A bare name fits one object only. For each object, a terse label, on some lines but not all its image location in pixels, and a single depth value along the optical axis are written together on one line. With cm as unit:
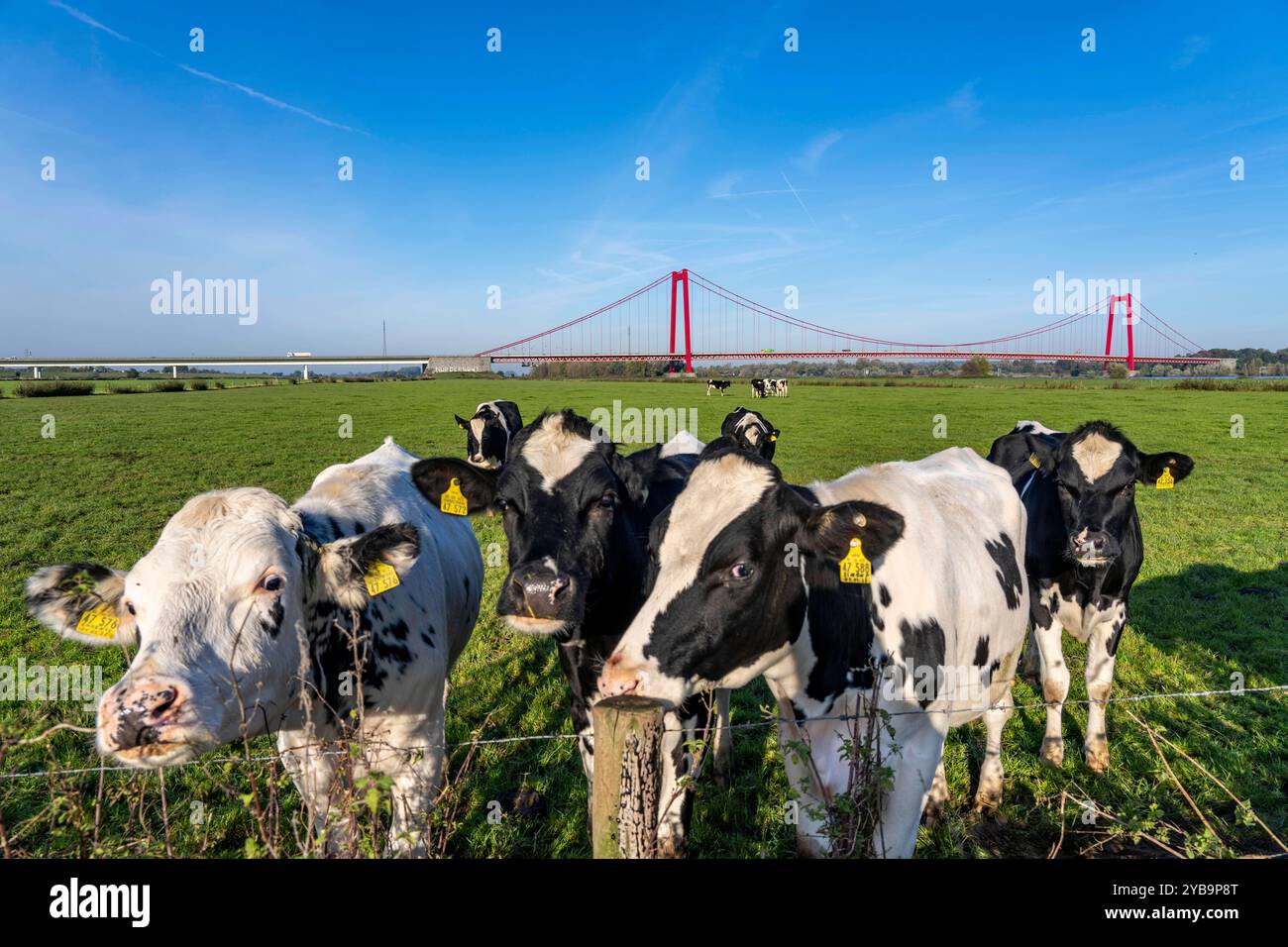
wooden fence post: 203
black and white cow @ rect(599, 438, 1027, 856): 251
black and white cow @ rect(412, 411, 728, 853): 308
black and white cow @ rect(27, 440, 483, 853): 223
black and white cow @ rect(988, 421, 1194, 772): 487
